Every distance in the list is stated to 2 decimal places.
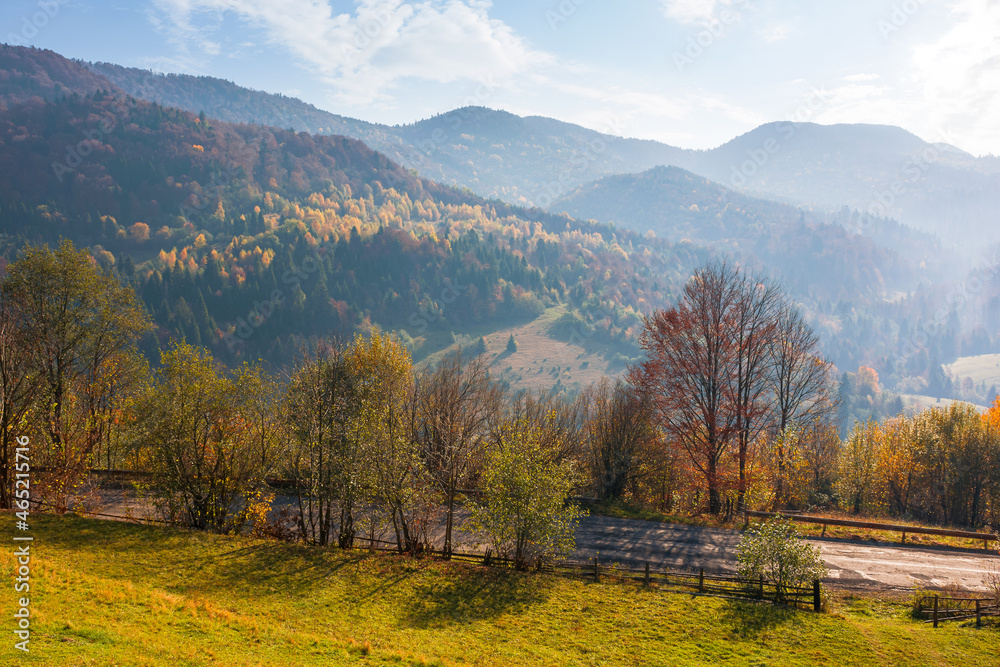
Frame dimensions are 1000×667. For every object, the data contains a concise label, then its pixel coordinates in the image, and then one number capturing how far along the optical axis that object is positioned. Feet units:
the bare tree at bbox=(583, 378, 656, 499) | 122.31
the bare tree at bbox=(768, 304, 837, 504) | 125.80
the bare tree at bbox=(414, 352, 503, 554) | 100.99
